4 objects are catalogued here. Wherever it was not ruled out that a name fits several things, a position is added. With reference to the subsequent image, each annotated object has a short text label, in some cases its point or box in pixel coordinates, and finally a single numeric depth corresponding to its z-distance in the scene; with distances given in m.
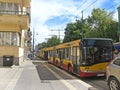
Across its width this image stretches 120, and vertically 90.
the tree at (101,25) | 22.97
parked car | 4.48
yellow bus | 7.08
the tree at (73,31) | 31.27
